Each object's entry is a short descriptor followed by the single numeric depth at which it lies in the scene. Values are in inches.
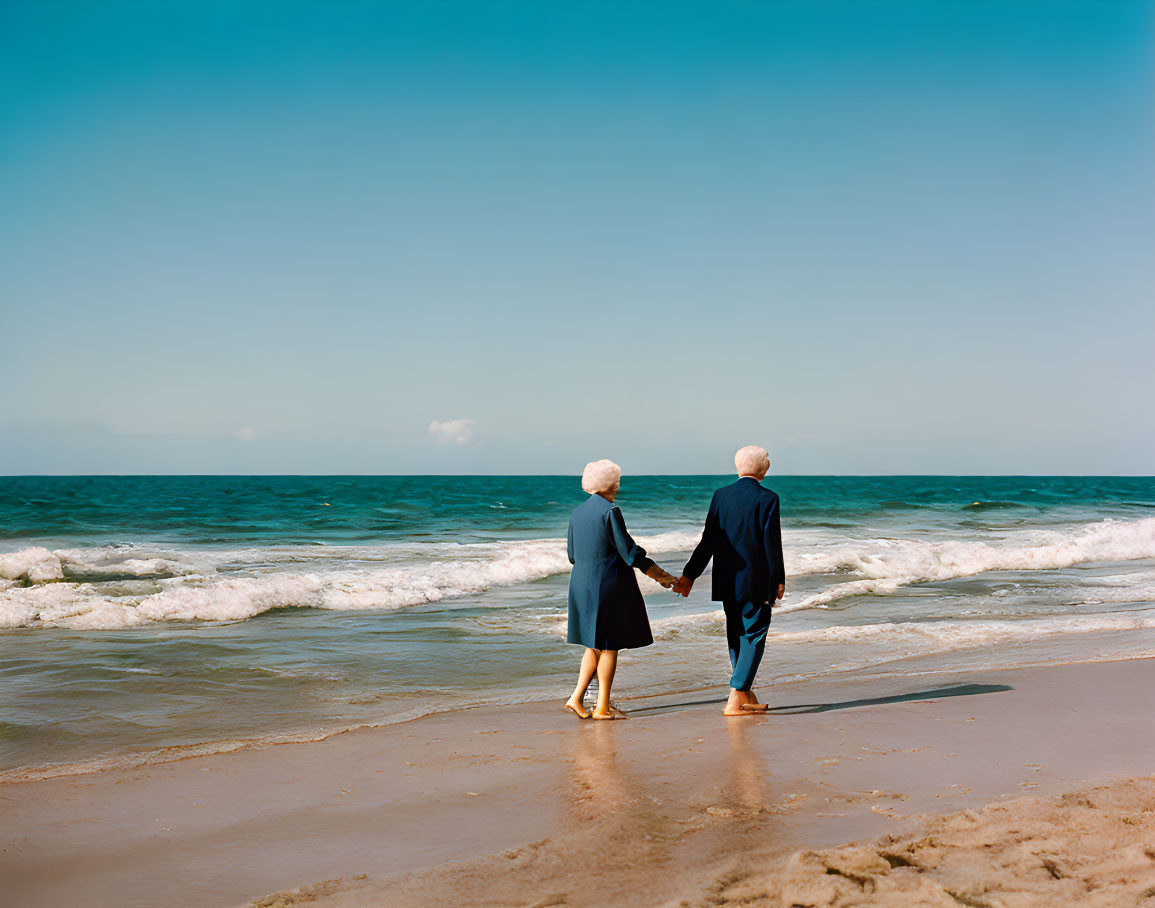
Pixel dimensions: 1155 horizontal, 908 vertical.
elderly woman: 225.6
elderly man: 230.1
